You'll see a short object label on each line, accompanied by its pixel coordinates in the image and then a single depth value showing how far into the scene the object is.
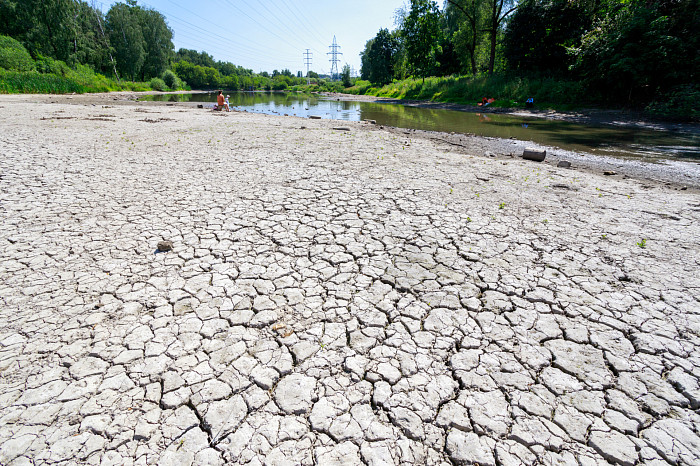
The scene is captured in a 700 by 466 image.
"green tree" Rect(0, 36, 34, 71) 31.95
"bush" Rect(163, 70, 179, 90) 62.40
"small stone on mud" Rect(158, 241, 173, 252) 4.37
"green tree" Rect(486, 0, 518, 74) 32.09
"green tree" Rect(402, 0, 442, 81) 43.56
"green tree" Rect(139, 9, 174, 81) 58.09
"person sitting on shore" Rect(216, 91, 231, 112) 23.15
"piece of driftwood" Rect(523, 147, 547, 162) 10.31
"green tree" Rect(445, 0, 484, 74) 36.53
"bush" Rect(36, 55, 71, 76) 36.44
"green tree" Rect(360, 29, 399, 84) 65.37
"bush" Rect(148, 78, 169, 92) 56.40
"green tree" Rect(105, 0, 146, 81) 52.69
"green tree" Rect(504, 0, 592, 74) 28.42
